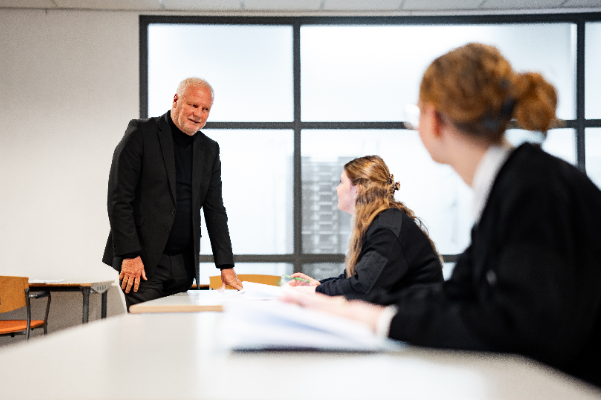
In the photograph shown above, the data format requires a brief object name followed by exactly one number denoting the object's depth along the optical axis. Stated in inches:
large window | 171.8
